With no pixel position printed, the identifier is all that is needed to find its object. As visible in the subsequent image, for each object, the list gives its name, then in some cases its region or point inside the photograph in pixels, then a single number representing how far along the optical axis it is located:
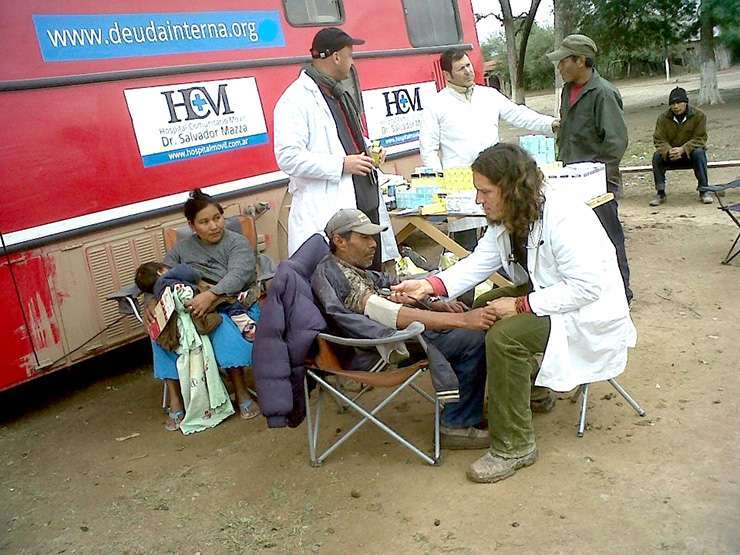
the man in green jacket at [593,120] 4.92
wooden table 4.62
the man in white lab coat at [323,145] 3.99
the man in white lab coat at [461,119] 5.12
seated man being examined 3.27
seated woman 4.09
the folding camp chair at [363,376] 3.14
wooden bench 8.68
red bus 4.13
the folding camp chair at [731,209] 5.76
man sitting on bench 8.16
